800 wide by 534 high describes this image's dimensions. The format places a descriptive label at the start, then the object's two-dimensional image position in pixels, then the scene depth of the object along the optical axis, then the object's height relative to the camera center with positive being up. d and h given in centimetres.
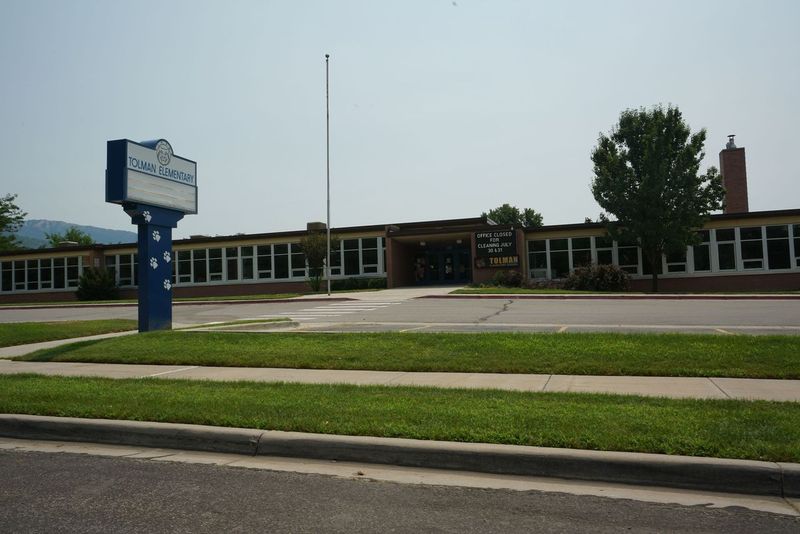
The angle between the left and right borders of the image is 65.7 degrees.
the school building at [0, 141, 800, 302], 3328 +124
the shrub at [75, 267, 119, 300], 4253 +0
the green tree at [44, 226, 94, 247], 8135 +686
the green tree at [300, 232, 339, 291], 3475 +177
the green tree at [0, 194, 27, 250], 6006 +691
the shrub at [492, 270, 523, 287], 3257 -25
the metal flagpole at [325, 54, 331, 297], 3281 +700
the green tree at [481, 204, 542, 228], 8231 +792
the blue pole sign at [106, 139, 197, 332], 1433 +202
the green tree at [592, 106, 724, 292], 3152 +436
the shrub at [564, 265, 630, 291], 3069 -34
